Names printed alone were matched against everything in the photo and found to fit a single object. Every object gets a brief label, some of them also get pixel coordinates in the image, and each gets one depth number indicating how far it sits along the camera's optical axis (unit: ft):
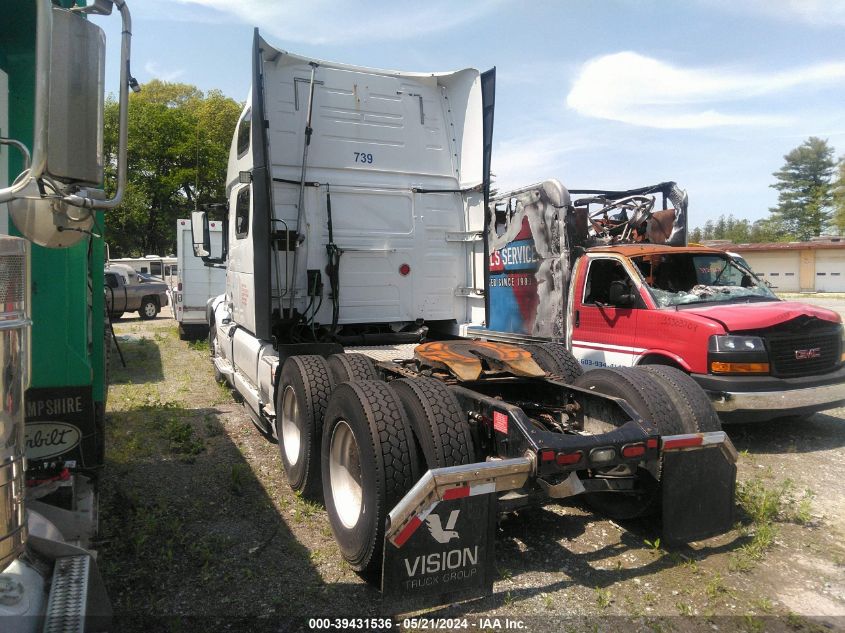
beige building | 121.70
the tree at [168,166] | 104.94
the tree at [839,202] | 173.88
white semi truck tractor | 10.64
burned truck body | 19.44
